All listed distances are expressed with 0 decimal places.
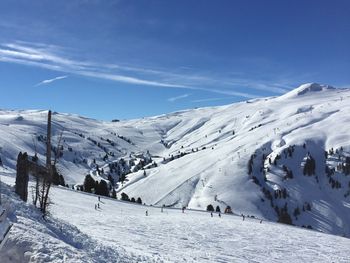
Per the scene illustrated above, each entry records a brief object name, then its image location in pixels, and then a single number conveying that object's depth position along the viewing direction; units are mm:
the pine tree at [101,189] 120781
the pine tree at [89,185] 121100
